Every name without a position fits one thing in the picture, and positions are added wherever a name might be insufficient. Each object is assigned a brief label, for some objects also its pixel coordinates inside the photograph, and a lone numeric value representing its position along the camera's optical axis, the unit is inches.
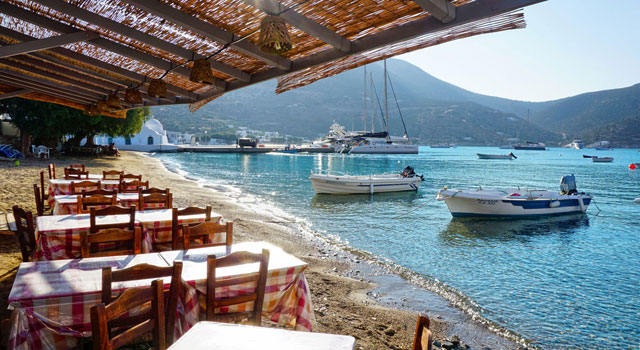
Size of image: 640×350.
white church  2588.6
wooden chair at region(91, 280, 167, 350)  72.1
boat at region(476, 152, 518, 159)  3272.6
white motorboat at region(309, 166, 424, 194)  857.5
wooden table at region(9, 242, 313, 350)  91.6
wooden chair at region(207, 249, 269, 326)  104.6
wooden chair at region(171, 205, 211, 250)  167.3
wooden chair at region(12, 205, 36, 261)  153.9
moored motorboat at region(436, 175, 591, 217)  625.6
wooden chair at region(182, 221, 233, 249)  139.8
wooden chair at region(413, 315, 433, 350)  64.5
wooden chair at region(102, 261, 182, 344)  88.2
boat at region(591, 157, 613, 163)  2935.0
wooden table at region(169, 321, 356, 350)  67.3
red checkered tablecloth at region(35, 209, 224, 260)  157.2
